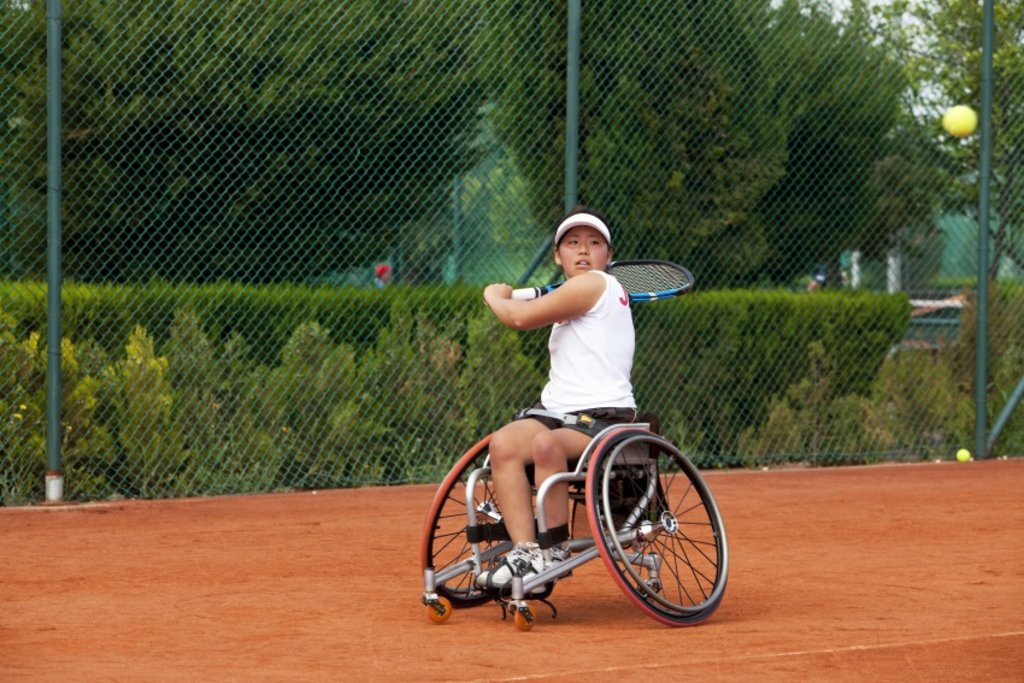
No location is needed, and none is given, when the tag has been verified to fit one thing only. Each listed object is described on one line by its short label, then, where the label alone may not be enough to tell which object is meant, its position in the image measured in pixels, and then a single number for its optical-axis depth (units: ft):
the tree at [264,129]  59.67
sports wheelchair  33.17
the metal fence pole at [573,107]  62.44
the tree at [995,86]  75.92
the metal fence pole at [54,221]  53.52
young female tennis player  33.99
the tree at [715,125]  66.18
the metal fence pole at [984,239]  70.95
